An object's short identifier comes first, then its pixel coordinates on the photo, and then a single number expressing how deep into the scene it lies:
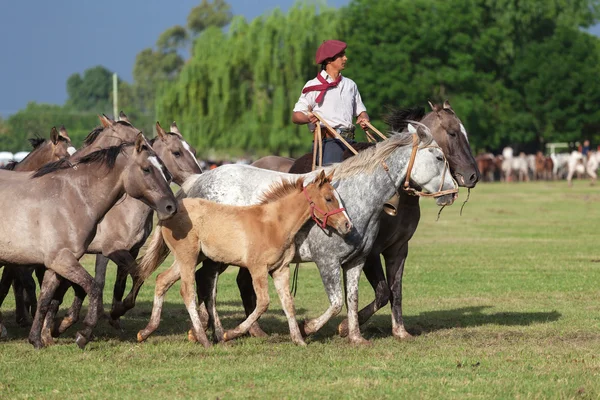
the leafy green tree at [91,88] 181.12
